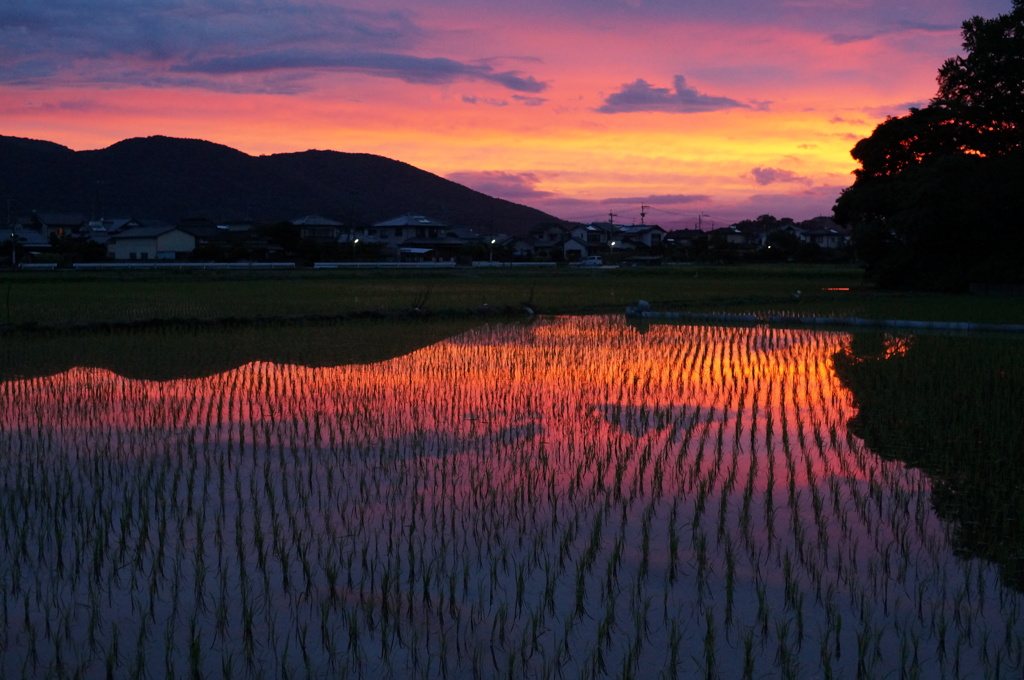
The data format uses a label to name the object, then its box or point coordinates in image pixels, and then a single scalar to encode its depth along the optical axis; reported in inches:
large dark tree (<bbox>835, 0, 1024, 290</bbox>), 949.2
